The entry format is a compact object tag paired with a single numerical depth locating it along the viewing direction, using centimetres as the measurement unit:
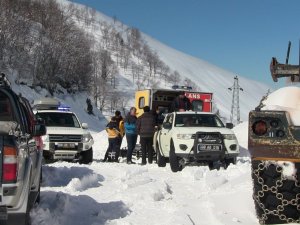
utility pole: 5789
